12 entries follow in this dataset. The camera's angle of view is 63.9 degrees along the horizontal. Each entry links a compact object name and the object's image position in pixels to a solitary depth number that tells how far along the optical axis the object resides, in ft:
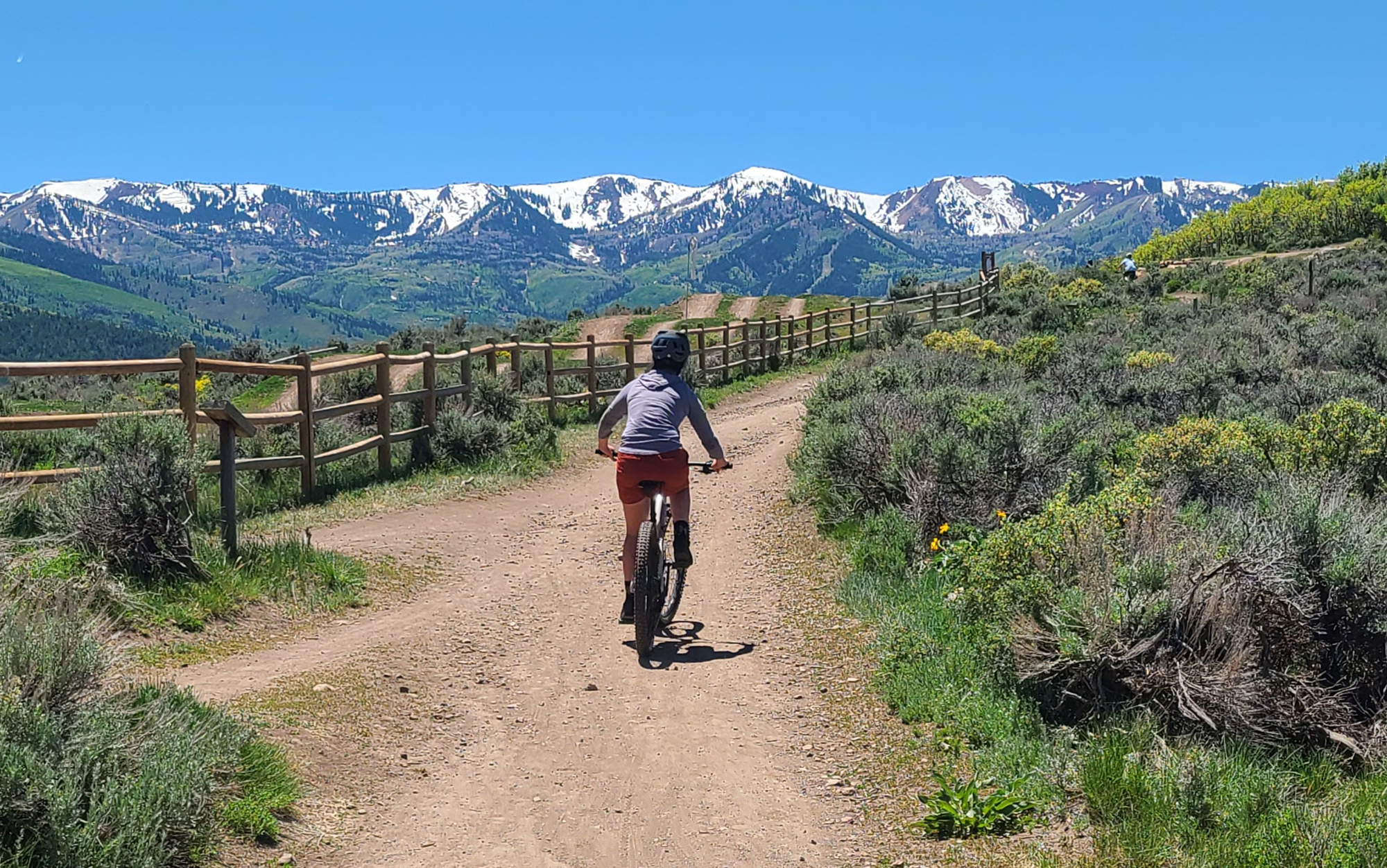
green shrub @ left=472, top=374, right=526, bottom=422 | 53.11
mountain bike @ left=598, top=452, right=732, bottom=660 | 22.68
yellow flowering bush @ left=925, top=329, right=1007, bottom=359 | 66.31
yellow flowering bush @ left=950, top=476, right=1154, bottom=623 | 20.01
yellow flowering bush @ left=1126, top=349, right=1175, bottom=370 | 50.85
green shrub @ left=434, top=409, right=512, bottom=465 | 47.91
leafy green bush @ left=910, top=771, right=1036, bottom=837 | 15.10
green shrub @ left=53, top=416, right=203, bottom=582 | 24.49
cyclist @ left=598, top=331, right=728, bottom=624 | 23.52
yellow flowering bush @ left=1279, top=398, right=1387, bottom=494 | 26.48
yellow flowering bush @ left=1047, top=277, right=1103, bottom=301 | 108.17
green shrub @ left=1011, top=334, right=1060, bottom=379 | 58.18
